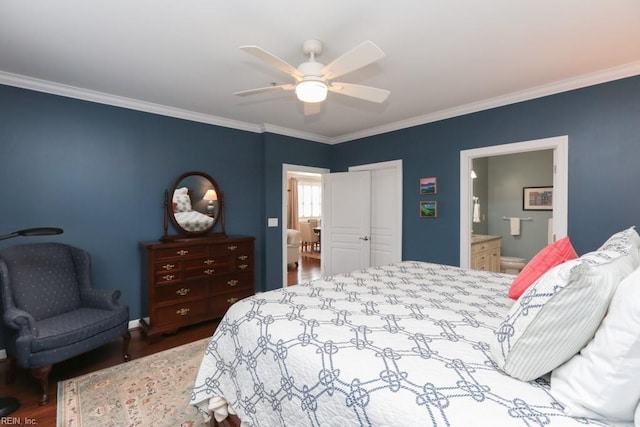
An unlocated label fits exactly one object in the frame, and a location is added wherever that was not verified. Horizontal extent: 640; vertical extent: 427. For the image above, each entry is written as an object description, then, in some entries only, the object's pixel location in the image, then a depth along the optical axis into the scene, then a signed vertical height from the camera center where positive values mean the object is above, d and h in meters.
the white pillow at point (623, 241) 1.54 -0.15
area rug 1.92 -1.34
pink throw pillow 1.64 -0.28
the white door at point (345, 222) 4.58 -0.16
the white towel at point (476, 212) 5.36 +0.00
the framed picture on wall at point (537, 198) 4.85 +0.24
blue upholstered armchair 2.10 -0.83
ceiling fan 1.70 +0.90
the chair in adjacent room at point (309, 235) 8.69 -0.71
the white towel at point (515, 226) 5.13 -0.23
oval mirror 3.65 +0.09
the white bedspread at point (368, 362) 0.91 -0.56
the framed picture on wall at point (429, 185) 3.86 +0.35
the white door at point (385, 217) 4.28 -0.08
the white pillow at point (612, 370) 0.78 -0.43
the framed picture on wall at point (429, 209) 3.85 +0.04
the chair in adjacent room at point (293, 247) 6.52 -0.78
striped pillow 0.91 -0.34
